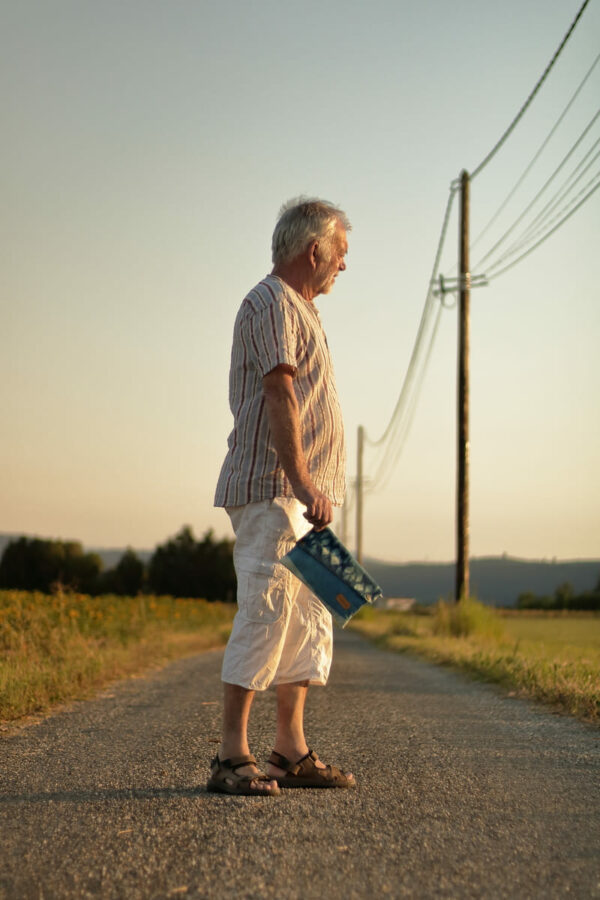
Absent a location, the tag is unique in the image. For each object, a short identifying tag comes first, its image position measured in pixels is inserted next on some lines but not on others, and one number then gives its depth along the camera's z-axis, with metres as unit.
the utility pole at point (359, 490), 45.73
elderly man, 3.06
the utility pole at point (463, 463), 15.27
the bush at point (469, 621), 14.16
